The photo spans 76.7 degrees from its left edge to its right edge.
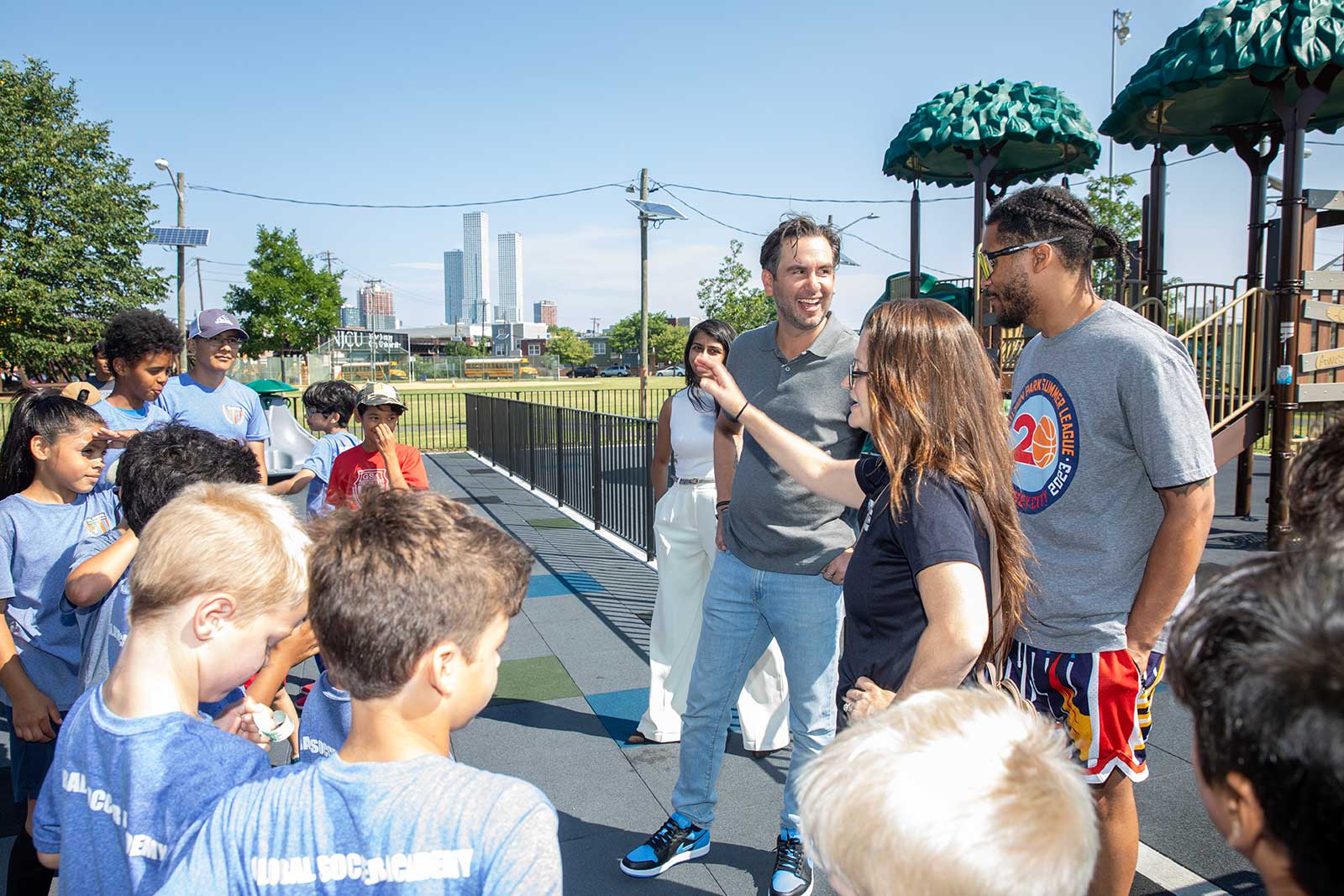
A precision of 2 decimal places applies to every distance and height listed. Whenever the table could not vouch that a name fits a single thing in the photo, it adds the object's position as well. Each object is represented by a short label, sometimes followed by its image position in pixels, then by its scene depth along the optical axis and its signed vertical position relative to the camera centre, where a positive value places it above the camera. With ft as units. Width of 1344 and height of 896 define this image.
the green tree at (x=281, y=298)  128.98 +10.68
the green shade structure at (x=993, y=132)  33.83 +9.65
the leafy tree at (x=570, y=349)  345.51 +7.61
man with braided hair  6.80 -1.11
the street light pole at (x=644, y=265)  68.17 +8.40
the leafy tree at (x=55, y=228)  83.41 +14.34
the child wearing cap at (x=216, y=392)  14.51 -0.44
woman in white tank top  12.12 -3.41
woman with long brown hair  5.53 -1.00
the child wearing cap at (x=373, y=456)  13.10 -1.39
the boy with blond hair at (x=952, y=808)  3.05 -1.64
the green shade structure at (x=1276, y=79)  21.40 +8.12
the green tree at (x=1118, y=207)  69.72 +13.48
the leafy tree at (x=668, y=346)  309.22 +8.30
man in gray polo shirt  8.87 -2.08
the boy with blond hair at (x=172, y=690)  4.37 -1.76
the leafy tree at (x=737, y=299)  99.96 +8.22
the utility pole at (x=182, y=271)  77.71 +8.76
